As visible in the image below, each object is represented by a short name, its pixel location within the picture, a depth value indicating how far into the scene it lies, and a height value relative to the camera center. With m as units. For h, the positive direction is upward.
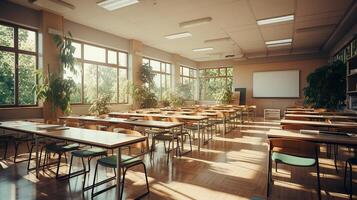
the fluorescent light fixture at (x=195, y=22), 6.35 +2.39
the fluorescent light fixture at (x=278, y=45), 9.80 +2.55
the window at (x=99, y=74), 7.13 +0.94
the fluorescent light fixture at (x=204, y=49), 10.77 +2.54
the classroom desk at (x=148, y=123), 3.64 -0.45
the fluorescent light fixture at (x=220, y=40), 8.70 +2.49
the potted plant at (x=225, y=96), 11.30 +0.14
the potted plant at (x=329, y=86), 6.20 +0.38
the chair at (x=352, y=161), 2.47 -0.74
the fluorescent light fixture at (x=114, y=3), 5.27 +2.44
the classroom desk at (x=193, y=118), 4.52 -0.42
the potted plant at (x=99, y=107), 6.81 -0.27
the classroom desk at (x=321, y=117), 4.33 -0.39
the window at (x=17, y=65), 5.40 +0.92
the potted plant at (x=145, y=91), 8.52 +0.32
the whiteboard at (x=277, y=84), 11.62 +0.84
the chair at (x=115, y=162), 2.38 -0.74
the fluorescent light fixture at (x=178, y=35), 8.10 +2.50
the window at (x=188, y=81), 12.69 +1.18
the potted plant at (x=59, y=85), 5.43 +0.36
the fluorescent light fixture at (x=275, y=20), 6.36 +2.47
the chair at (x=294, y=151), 2.19 -0.58
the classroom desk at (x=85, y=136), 2.19 -0.46
